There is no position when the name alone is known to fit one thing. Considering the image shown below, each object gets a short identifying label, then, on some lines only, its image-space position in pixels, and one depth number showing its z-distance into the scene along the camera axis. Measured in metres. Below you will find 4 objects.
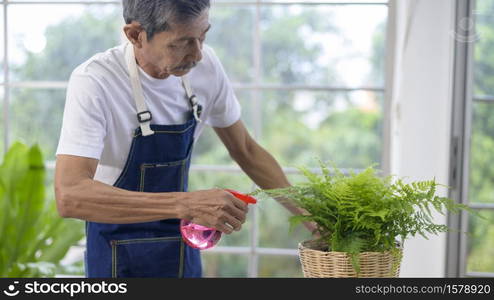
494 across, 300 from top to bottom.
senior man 2.48
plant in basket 2.27
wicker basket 2.27
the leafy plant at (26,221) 4.15
